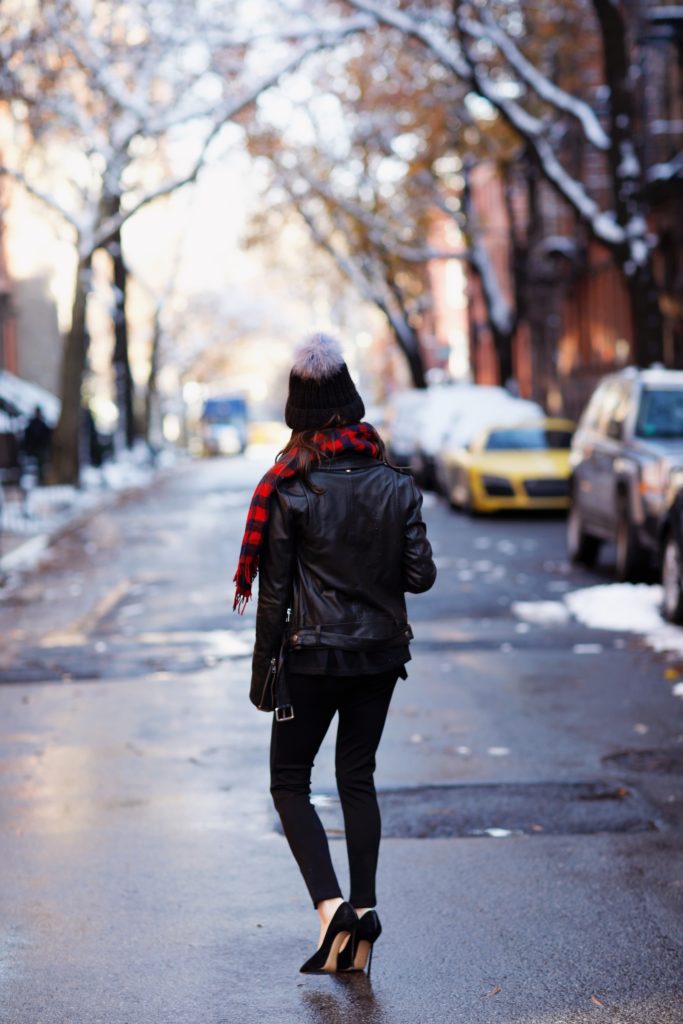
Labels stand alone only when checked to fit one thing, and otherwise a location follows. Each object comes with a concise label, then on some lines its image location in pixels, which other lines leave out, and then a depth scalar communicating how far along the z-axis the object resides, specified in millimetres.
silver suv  14500
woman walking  5094
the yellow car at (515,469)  24734
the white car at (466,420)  28552
